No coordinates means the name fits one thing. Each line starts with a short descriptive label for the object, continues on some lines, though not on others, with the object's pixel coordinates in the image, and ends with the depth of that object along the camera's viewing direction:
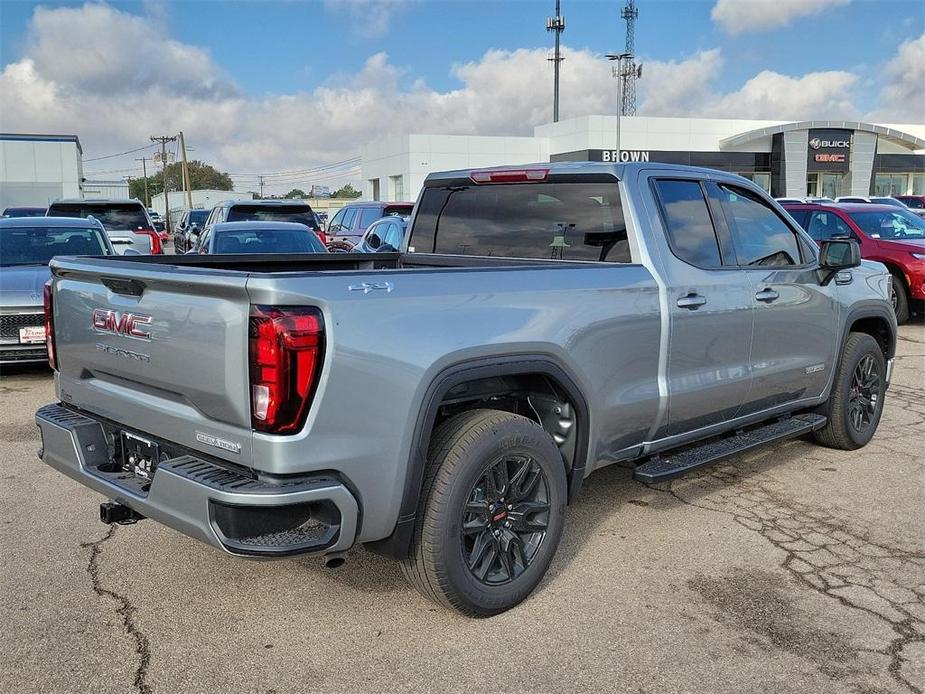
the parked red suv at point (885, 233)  12.73
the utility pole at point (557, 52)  62.47
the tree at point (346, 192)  143.38
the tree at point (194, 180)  122.25
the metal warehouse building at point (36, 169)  62.47
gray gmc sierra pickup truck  3.01
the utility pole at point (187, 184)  69.31
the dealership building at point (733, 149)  48.91
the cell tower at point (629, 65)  60.17
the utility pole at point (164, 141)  86.38
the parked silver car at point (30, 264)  8.24
